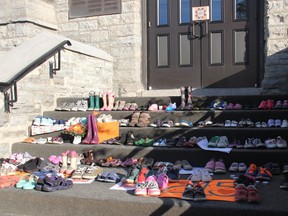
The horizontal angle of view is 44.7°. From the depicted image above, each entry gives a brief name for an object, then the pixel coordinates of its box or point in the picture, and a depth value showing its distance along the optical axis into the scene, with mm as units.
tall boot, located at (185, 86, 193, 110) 5404
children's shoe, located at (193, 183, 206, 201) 3090
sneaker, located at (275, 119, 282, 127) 4539
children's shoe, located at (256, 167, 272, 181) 3615
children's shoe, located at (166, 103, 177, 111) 5461
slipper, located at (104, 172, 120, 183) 3838
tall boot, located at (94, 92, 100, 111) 5938
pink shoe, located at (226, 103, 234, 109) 5215
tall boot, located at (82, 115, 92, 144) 4938
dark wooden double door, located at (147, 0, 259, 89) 6980
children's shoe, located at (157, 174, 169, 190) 3502
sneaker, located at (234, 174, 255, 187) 3371
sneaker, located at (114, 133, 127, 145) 4809
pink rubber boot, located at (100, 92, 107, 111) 5926
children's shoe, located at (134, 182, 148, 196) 3324
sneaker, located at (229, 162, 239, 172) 3971
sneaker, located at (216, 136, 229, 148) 4235
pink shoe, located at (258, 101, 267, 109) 5032
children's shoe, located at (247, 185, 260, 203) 2971
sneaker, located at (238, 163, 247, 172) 3926
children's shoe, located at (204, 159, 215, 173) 4007
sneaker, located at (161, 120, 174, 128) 4961
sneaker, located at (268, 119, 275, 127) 4586
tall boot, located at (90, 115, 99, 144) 4902
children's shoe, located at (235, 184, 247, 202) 3031
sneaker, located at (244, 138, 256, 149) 4203
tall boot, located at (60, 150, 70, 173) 4315
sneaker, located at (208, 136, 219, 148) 4253
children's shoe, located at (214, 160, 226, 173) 3932
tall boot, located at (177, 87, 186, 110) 5445
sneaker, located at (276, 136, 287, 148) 4094
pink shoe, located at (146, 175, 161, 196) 3309
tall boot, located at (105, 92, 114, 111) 5918
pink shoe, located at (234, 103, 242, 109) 5182
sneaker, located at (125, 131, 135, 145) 4751
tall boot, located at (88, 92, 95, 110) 5957
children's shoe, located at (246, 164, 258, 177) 3733
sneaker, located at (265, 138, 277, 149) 4129
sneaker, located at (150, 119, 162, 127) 5070
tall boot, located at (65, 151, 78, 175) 4231
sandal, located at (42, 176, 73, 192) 3558
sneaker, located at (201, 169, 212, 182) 3683
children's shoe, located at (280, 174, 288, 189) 3311
